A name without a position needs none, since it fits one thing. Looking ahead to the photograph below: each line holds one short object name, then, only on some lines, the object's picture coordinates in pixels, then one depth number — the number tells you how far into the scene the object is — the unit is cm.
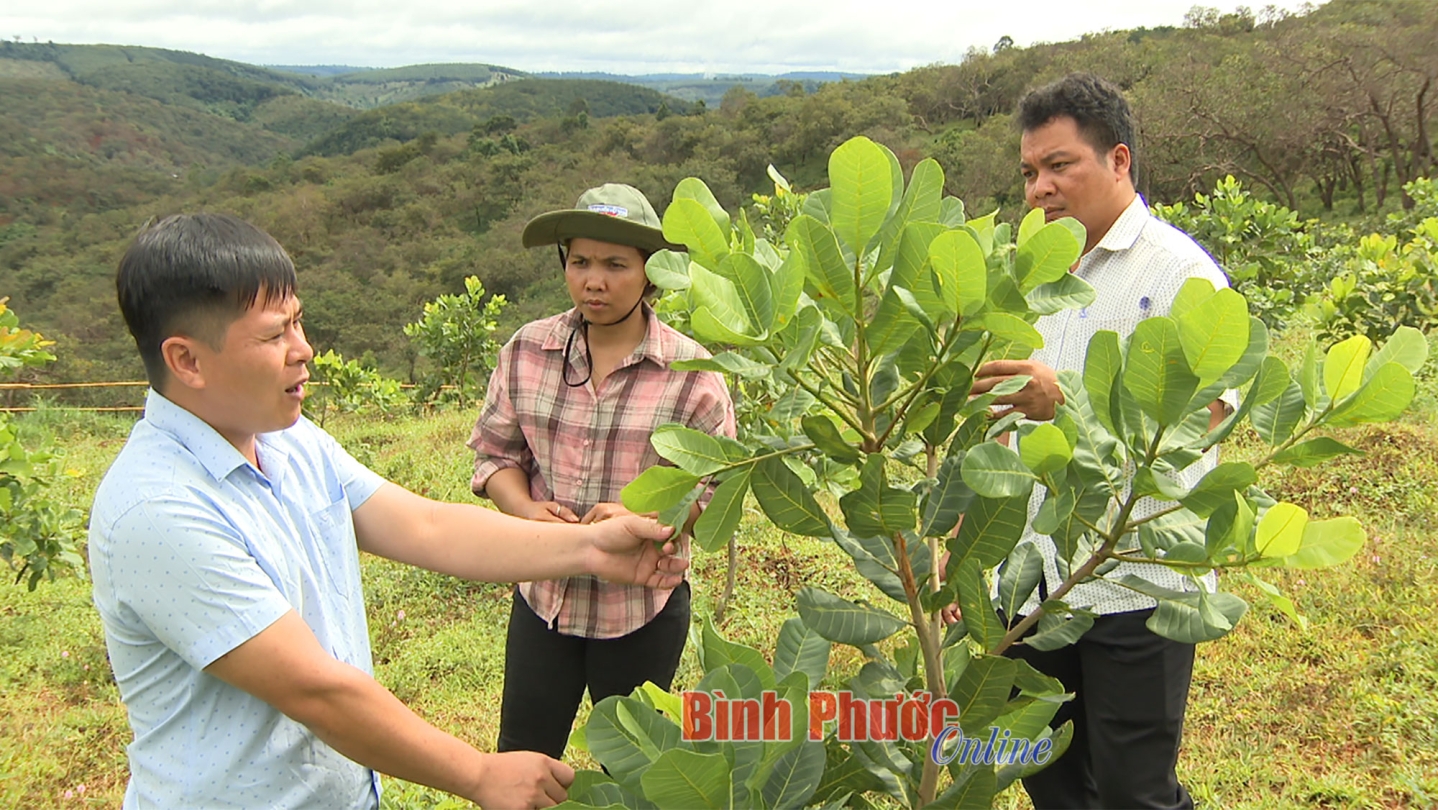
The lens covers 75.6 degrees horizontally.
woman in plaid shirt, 195
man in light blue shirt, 105
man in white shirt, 168
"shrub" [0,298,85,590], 303
